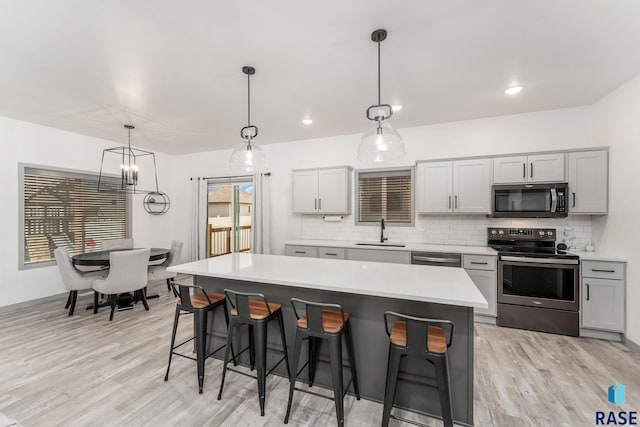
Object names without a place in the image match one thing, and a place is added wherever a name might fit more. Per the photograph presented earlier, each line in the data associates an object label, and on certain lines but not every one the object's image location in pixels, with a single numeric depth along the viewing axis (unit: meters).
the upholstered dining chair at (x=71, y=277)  3.73
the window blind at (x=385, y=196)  4.52
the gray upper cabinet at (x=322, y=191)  4.54
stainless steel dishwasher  3.59
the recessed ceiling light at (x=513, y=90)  3.03
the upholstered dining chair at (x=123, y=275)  3.59
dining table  3.69
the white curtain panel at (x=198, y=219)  6.02
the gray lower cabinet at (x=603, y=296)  2.99
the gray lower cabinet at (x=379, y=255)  3.83
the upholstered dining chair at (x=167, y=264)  4.36
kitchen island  1.84
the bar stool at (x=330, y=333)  1.78
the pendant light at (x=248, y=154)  2.66
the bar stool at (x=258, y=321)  2.01
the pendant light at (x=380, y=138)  2.14
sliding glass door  5.94
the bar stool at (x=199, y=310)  2.22
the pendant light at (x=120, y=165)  5.01
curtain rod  5.78
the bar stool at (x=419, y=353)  1.59
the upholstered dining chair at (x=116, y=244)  4.68
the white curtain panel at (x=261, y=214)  5.27
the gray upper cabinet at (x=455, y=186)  3.72
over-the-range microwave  3.37
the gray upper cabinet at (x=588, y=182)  3.23
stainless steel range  3.17
